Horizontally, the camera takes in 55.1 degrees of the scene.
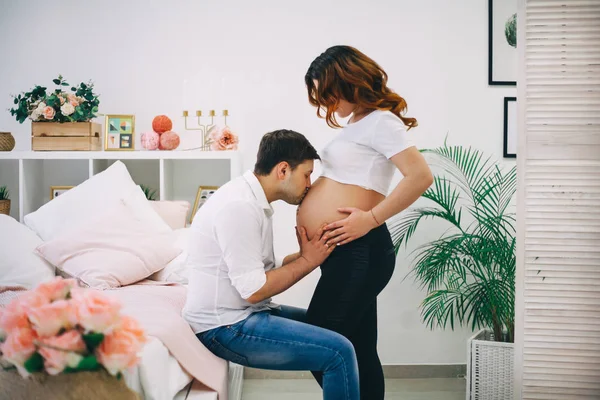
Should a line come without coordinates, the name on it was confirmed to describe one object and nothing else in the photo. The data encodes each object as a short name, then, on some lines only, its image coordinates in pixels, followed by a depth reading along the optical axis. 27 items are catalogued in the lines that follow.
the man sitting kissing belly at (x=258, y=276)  1.67
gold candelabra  3.02
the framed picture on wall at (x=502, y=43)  3.19
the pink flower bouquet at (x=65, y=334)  1.03
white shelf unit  3.21
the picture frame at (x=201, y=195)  3.12
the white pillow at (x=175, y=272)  2.54
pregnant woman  1.83
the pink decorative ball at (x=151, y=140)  2.96
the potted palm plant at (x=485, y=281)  2.62
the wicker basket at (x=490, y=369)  2.61
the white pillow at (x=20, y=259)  2.32
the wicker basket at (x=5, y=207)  2.96
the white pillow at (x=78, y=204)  2.63
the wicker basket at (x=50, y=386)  1.07
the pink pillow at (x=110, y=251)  2.36
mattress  1.51
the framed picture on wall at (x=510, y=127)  3.23
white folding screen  1.91
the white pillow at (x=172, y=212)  2.88
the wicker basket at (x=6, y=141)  2.95
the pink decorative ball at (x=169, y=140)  2.96
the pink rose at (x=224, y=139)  2.95
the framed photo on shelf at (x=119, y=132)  3.02
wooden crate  2.92
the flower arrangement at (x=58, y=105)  2.88
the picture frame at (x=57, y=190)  3.04
